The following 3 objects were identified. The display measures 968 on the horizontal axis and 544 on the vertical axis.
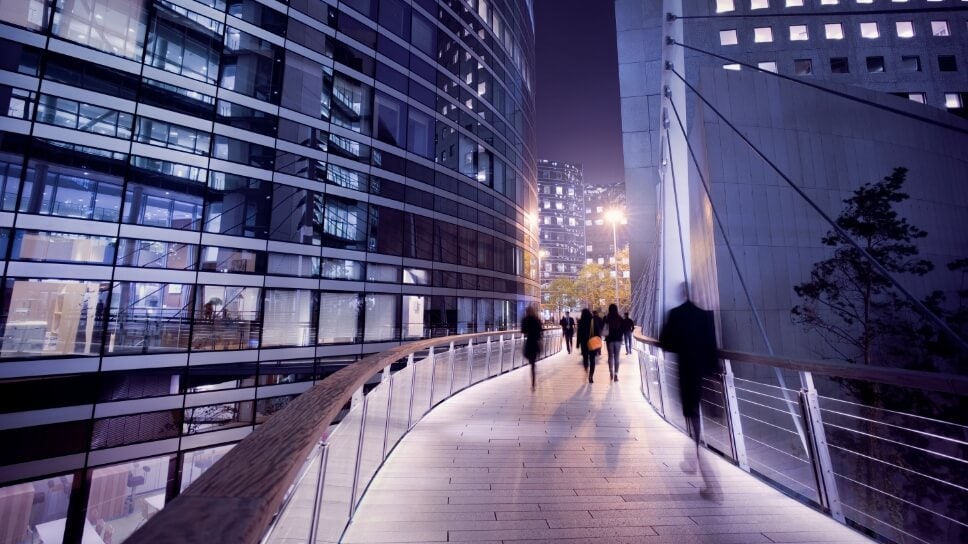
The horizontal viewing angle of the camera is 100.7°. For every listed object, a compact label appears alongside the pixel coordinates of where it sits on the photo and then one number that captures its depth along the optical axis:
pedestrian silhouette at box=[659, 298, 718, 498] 4.27
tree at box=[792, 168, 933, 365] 13.26
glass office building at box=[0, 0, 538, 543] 13.87
